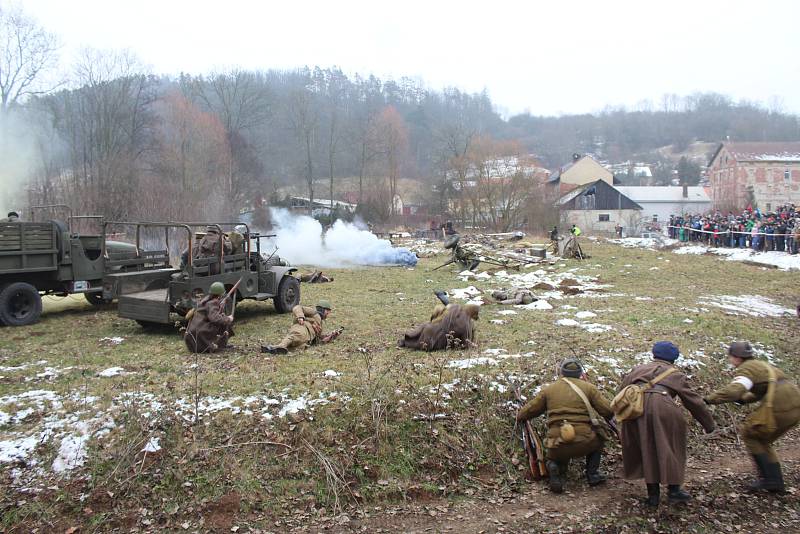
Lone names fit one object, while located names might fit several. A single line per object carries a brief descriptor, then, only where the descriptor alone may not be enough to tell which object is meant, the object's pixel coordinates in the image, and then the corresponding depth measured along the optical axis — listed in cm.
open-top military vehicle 1130
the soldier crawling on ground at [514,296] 1498
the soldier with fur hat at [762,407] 609
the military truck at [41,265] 1246
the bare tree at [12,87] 3238
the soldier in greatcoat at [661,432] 576
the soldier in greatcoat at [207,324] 988
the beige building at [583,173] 7506
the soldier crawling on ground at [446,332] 991
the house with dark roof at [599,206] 6619
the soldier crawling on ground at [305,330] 998
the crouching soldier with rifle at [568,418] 612
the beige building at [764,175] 6988
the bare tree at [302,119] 6844
